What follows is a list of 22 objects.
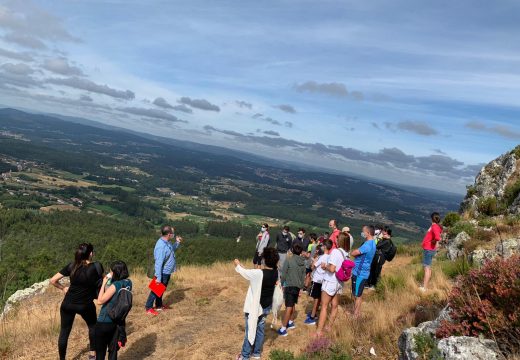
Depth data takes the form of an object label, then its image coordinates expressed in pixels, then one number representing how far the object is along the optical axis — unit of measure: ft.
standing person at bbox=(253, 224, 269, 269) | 41.09
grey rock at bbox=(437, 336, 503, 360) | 13.71
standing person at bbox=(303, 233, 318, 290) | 37.07
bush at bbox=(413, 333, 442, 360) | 15.53
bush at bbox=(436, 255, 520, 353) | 14.39
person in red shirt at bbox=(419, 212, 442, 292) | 30.59
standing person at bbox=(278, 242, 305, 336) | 26.17
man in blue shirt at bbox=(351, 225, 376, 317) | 26.40
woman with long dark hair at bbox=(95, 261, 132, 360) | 18.52
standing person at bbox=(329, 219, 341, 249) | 35.37
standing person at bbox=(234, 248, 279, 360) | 21.07
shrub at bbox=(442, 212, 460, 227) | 58.60
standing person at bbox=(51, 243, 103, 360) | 19.99
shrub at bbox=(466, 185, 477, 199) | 65.65
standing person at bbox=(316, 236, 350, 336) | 23.71
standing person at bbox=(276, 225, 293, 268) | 39.37
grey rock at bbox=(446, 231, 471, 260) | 42.57
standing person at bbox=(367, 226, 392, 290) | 30.60
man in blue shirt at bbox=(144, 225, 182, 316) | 29.48
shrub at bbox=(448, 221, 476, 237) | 44.66
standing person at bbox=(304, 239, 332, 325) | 24.95
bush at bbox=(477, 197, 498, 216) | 54.65
